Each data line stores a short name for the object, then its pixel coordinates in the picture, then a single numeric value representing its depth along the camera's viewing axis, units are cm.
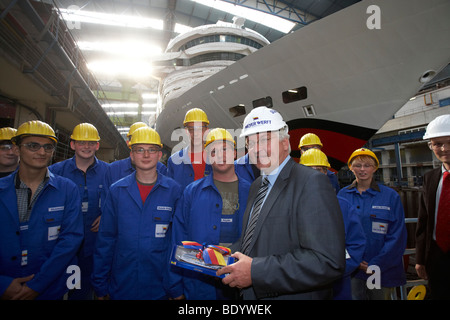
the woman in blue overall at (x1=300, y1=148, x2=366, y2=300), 210
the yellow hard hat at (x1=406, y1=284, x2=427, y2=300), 301
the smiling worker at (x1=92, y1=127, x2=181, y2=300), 211
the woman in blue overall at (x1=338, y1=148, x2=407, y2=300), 246
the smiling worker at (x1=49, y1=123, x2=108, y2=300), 298
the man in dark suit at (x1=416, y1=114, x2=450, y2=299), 218
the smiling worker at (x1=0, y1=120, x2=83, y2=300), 185
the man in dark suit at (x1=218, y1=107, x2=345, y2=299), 108
